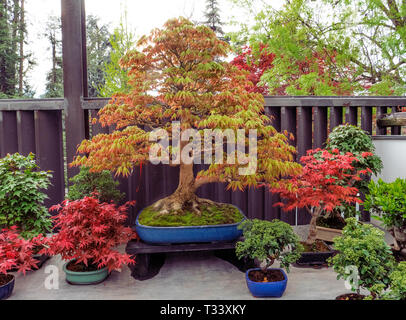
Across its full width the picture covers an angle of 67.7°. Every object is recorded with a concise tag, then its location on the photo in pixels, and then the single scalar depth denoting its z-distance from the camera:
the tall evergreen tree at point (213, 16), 9.56
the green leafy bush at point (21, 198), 2.29
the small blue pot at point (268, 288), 1.83
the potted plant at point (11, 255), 1.87
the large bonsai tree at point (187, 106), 2.10
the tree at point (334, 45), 4.59
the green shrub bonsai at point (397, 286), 1.39
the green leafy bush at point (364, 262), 1.56
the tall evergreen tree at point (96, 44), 8.47
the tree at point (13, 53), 7.00
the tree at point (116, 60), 5.81
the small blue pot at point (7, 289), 1.91
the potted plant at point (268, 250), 1.85
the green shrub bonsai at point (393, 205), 2.12
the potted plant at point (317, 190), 2.29
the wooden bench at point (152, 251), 2.25
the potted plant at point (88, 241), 2.03
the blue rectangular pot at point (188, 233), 2.26
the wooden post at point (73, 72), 3.12
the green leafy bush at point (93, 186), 2.71
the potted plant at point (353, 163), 2.78
